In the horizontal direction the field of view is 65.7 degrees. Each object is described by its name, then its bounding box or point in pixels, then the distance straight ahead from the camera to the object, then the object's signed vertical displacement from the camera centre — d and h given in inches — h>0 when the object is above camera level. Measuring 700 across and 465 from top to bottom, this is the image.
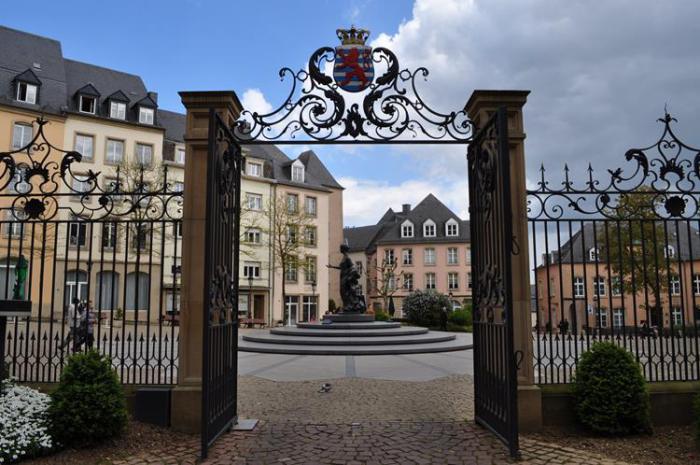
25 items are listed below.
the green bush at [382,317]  1298.0 -72.1
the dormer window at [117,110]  1457.9 +482.5
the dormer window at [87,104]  1430.9 +487.6
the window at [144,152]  1471.5 +373.8
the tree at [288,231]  1549.0 +172.9
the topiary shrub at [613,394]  224.5 -45.0
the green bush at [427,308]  1114.7 -42.8
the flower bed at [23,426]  201.0 -53.1
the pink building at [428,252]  2269.9 +149.4
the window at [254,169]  1759.4 +388.2
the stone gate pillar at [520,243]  238.2 +20.1
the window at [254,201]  1704.5 +277.6
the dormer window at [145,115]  1510.8 +483.5
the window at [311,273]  1817.2 +49.6
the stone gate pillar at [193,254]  241.4 +15.6
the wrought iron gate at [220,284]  209.8 +1.9
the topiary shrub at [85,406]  210.7 -45.7
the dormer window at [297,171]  1884.8 +406.2
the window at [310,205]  1887.3 +287.4
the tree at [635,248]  841.5 +63.0
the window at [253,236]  1625.7 +159.4
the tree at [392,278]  2188.7 +48.3
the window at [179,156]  1599.9 +390.5
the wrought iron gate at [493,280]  205.2 +3.0
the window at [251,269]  1688.0 +59.0
